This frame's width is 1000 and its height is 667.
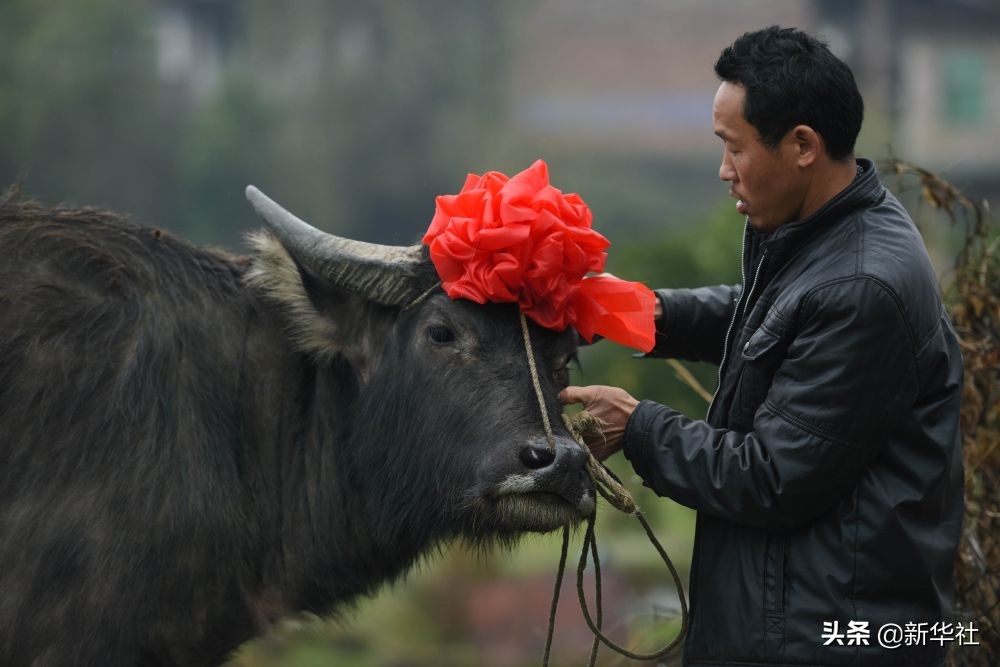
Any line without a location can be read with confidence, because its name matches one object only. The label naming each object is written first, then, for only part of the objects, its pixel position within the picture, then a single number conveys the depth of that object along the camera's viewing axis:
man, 6.62
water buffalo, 7.46
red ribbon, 7.63
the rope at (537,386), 7.43
